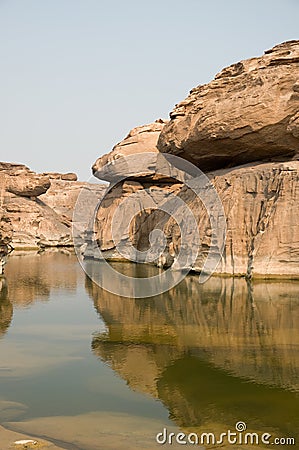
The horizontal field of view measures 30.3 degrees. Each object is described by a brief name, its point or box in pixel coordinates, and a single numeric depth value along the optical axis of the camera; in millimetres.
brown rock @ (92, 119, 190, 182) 43000
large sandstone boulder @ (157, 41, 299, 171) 27141
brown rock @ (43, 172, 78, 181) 89312
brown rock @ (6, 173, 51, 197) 61875
